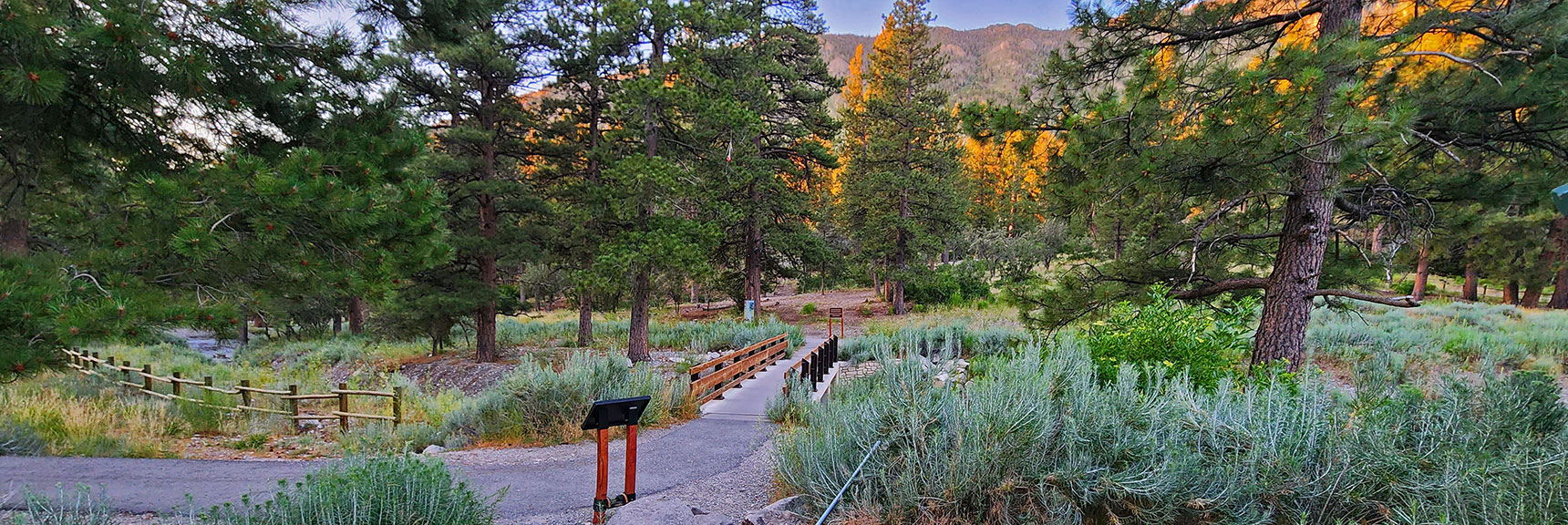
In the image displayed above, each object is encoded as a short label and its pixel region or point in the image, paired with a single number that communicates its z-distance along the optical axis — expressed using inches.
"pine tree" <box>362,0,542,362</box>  472.7
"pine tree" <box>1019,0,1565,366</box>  197.5
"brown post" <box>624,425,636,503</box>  178.5
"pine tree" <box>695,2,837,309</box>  514.7
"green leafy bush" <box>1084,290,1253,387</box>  214.2
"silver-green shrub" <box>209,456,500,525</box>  124.9
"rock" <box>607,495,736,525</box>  158.9
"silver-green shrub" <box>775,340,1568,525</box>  125.3
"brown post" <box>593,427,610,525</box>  162.2
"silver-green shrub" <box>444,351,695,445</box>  290.8
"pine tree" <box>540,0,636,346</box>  475.8
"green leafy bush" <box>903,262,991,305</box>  1042.1
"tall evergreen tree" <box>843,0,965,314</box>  926.4
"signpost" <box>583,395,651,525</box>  159.0
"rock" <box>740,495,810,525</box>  158.4
